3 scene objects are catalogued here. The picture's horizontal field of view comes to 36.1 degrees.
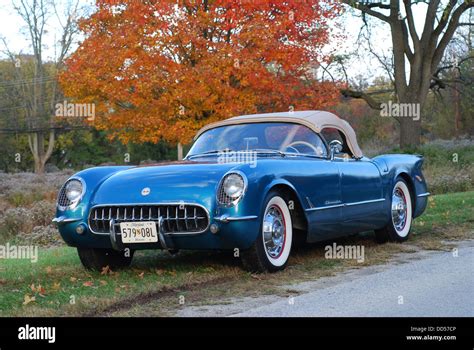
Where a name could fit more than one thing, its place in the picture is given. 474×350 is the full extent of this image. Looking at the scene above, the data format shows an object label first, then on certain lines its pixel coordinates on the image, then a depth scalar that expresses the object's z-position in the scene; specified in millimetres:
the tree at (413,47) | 25172
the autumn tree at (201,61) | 17297
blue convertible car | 6266
